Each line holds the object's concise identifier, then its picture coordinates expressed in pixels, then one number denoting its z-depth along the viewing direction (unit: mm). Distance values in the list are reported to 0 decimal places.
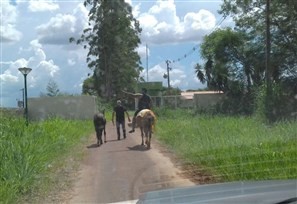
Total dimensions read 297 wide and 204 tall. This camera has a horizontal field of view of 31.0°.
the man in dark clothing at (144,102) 18375
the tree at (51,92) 38600
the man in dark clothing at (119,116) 20156
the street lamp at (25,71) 23594
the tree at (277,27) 33406
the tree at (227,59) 38094
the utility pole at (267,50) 25625
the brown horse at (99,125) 18612
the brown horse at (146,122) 16797
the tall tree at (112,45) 48344
